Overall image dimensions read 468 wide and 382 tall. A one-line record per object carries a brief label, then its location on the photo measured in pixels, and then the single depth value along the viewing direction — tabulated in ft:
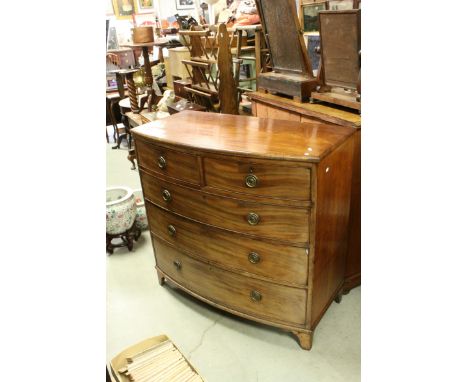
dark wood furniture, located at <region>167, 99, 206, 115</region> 10.09
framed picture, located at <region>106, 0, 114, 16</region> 19.16
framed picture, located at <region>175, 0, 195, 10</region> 19.81
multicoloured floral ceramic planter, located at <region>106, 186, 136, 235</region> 8.71
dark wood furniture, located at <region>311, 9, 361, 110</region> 5.37
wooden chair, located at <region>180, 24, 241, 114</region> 8.69
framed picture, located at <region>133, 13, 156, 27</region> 19.90
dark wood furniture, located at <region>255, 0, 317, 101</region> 6.27
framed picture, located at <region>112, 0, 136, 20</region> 19.29
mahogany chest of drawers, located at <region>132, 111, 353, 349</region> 4.97
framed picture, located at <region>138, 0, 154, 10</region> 19.75
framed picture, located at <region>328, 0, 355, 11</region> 6.87
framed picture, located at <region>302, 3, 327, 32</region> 8.68
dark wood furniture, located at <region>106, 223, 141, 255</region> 9.08
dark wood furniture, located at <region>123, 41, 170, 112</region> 13.06
